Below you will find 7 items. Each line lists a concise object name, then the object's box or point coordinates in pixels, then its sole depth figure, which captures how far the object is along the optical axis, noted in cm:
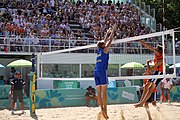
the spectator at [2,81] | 1803
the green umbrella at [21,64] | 1643
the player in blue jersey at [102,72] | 714
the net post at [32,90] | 1170
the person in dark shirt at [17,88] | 1291
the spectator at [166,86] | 1628
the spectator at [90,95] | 1534
